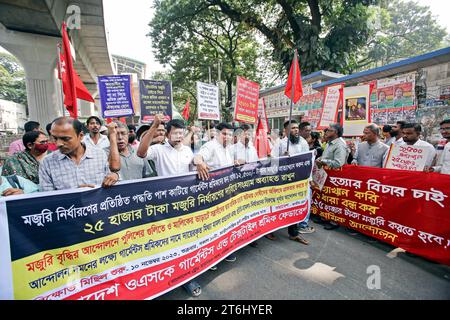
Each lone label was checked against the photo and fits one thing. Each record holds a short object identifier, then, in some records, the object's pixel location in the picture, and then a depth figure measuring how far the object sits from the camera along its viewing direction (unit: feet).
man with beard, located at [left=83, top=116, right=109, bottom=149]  13.79
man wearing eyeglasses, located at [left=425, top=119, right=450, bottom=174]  11.14
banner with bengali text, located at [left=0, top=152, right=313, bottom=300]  5.38
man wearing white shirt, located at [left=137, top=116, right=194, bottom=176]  9.27
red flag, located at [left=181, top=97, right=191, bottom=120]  34.81
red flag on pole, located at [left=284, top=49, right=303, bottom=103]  14.59
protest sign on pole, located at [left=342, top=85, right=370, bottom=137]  15.51
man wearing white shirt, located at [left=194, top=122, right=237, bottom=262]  11.27
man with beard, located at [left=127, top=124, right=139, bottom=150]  14.47
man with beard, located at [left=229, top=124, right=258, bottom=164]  13.02
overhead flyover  24.84
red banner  9.66
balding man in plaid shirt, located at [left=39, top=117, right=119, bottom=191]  6.52
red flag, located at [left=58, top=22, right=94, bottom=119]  11.02
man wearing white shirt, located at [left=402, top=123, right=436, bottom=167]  11.58
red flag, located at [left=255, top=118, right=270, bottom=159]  13.89
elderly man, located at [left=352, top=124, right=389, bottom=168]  13.52
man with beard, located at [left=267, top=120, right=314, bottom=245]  14.47
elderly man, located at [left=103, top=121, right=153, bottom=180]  8.95
